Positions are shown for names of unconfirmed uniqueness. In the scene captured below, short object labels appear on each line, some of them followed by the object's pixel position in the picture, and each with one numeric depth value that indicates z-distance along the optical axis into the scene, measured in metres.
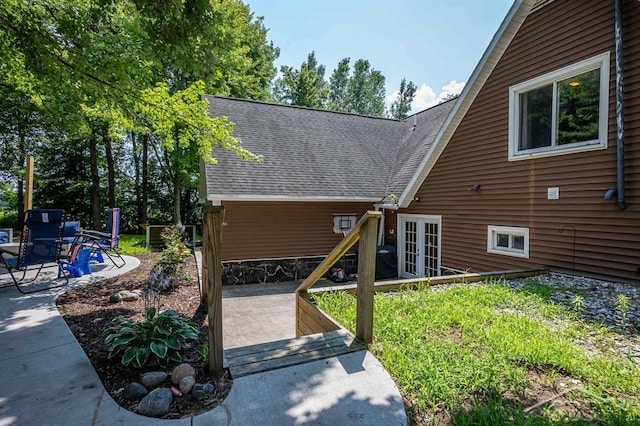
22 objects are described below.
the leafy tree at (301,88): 24.27
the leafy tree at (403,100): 38.44
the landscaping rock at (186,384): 2.40
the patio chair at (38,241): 5.41
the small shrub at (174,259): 6.57
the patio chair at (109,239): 7.59
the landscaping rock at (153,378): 2.53
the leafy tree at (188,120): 5.84
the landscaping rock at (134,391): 2.35
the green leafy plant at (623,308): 3.53
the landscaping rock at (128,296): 5.02
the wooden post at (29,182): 7.61
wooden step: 2.65
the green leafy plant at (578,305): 3.80
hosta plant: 2.81
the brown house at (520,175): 5.02
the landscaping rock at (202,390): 2.32
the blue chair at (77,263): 6.33
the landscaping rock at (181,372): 2.55
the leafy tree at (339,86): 34.94
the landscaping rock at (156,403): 2.15
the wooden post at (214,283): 2.63
